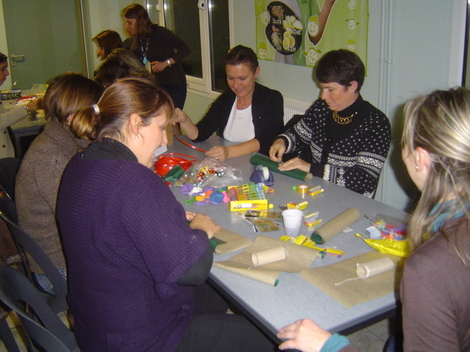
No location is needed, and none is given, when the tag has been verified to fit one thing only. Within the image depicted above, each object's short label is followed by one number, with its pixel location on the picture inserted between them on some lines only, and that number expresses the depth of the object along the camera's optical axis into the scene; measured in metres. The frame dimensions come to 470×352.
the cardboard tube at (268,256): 1.37
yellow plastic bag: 1.40
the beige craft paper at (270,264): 1.32
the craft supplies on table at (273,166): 2.06
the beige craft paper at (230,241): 1.48
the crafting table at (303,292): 1.15
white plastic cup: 1.54
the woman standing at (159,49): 4.20
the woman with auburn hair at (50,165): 1.75
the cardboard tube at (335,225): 1.51
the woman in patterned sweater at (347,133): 2.02
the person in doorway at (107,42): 3.93
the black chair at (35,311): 1.10
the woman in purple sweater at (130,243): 1.12
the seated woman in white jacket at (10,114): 3.51
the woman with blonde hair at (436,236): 0.89
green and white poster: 2.93
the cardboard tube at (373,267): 1.29
